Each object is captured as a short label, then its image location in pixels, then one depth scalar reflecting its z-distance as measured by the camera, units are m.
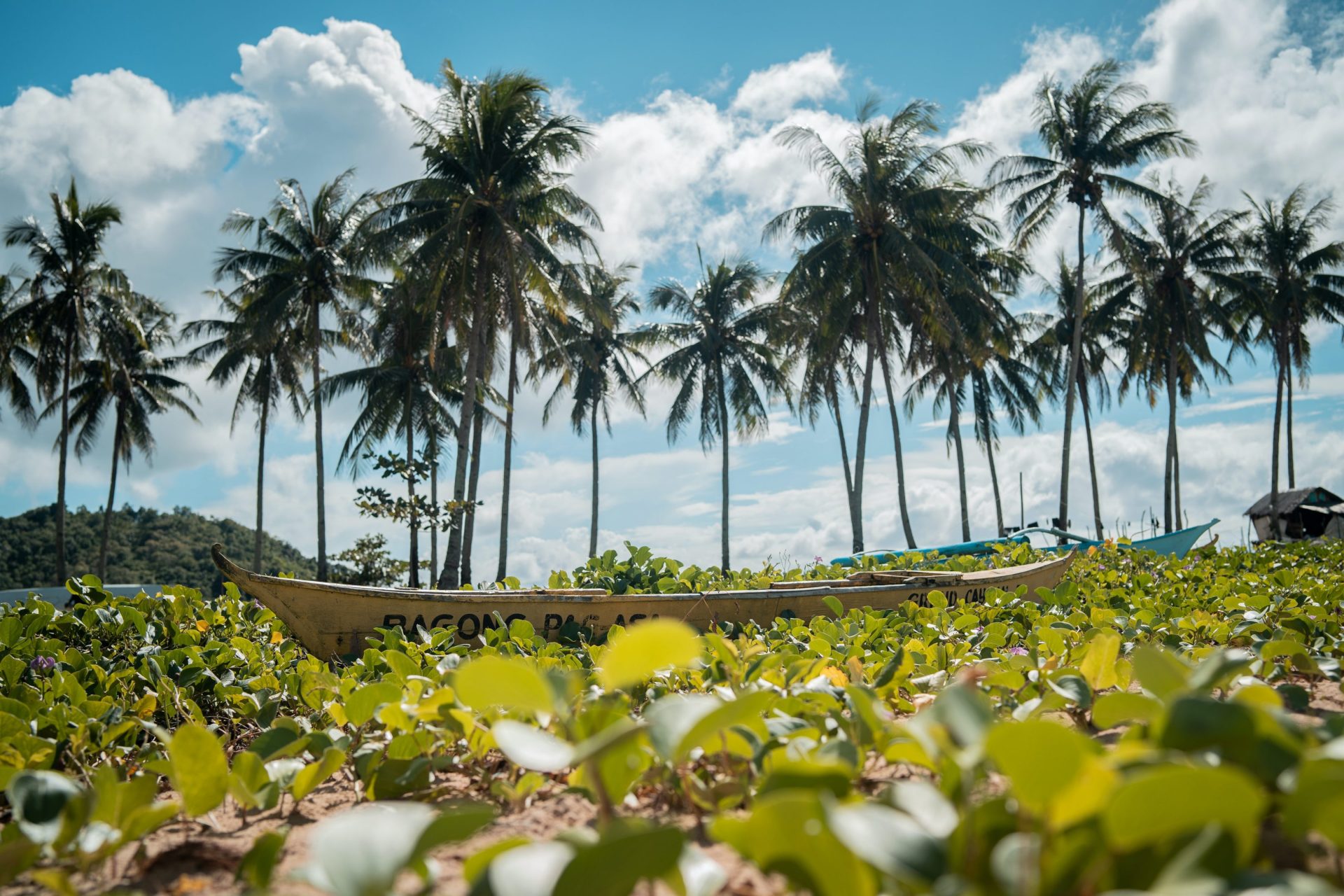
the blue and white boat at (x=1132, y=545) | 13.34
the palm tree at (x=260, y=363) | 23.00
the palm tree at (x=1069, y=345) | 27.97
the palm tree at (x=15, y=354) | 20.73
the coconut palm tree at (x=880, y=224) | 18.95
